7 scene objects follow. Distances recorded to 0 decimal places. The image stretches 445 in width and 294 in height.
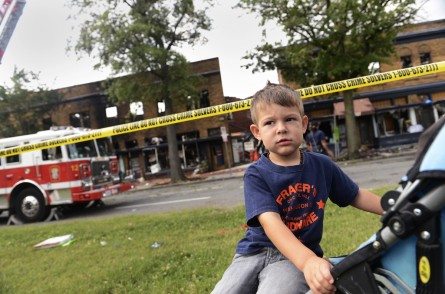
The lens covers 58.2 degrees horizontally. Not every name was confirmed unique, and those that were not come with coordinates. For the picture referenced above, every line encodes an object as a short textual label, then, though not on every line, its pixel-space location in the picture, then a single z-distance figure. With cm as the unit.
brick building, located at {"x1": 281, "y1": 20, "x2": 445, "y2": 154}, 2722
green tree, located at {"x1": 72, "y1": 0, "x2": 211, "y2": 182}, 2145
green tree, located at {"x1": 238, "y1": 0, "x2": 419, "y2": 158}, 1930
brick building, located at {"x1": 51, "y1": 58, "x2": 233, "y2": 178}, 3047
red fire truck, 1157
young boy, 167
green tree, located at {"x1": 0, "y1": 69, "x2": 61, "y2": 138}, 2561
